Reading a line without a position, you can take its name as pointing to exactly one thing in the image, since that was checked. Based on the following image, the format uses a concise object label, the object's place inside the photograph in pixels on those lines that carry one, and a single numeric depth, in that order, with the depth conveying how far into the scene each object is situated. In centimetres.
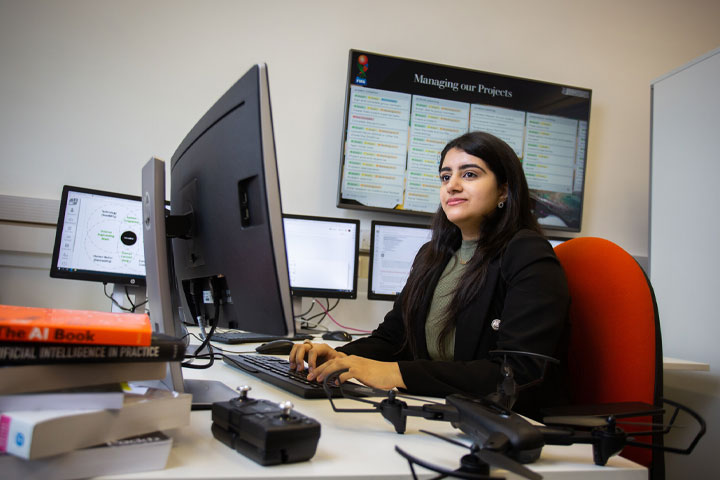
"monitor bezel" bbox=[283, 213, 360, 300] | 195
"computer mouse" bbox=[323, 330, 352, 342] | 169
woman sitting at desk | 96
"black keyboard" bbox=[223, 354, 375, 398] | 82
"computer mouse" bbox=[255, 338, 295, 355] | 129
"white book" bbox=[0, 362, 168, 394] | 47
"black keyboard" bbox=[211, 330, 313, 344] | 149
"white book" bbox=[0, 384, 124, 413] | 47
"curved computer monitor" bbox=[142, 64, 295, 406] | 58
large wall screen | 221
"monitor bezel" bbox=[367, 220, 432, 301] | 205
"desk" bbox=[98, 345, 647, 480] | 49
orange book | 47
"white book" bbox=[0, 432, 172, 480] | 44
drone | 50
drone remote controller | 50
